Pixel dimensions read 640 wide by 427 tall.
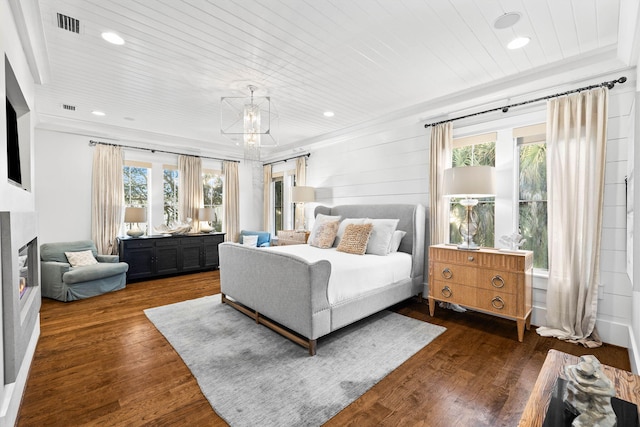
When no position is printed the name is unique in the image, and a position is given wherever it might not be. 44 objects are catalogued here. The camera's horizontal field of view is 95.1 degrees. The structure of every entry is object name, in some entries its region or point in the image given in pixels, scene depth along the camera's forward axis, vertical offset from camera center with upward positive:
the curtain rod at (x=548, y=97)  2.59 +1.12
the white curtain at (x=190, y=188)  5.93 +0.35
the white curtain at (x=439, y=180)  3.76 +0.35
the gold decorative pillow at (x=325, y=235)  4.09 -0.41
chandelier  3.33 +1.31
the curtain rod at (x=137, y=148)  4.97 +1.05
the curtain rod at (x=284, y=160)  5.94 +1.02
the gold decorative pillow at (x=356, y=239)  3.60 -0.41
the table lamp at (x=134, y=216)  4.92 -0.19
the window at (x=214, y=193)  6.40 +0.27
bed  2.49 -0.77
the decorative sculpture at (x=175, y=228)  5.52 -0.44
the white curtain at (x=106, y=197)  4.96 +0.13
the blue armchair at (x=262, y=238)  6.33 -0.71
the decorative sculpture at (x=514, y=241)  3.12 -0.37
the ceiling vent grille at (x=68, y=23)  2.13 +1.35
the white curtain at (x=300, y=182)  5.96 +0.49
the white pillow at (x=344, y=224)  4.17 -0.27
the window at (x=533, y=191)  3.18 +0.18
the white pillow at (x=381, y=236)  3.61 -0.38
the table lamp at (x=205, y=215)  5.92 -0.20
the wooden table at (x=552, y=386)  1.09 -0.77
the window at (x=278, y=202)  6.87 +0.08
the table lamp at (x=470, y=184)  3.02 +0.24
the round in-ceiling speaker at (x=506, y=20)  2.10 +1.38
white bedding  2.70 -0.66
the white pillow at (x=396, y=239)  3.80 -0.44
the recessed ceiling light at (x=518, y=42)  2.40 +1.38
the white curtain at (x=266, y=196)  7.00 +0.23
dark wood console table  4.95 -0.89
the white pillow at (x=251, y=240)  6.23 -0.74
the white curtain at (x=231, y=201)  6.54 +0.10
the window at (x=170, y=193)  5.84 +0.24
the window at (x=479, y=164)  3.54 +0.53
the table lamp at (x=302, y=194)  5.43 +0.22
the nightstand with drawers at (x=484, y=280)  2.76 -0.76
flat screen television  1.96 +0.38
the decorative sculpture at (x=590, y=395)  0.98 -0.66
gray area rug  1.82 -1.25
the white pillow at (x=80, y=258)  4.33 -0.81
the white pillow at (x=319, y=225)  4.26 -0.29
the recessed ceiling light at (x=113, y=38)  2.34 +1.36
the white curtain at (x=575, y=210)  2.67 -0.02
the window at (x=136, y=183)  5.44 +0.41
